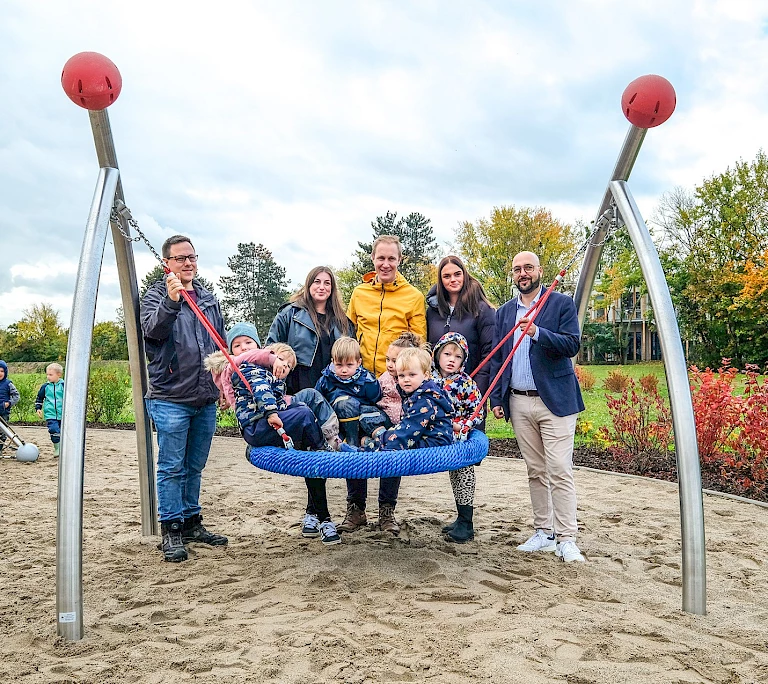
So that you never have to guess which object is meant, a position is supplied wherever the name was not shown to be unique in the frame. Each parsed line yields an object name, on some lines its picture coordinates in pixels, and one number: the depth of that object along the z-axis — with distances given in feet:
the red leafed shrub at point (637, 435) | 25.54
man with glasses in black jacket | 12.65
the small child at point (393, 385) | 12.46
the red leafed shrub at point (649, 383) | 30.80
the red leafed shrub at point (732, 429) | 20.30
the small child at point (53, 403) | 28.30
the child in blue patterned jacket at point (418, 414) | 11.09
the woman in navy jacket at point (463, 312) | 13.58
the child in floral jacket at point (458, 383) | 12.14
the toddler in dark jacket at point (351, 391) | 12.00
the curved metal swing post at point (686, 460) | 9.85
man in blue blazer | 12.57
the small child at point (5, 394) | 29.09
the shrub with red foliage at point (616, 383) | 46.55
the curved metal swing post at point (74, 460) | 8.97
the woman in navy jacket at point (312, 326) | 13.21
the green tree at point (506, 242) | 97.60
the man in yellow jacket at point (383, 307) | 13.19
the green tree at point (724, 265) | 76.64
